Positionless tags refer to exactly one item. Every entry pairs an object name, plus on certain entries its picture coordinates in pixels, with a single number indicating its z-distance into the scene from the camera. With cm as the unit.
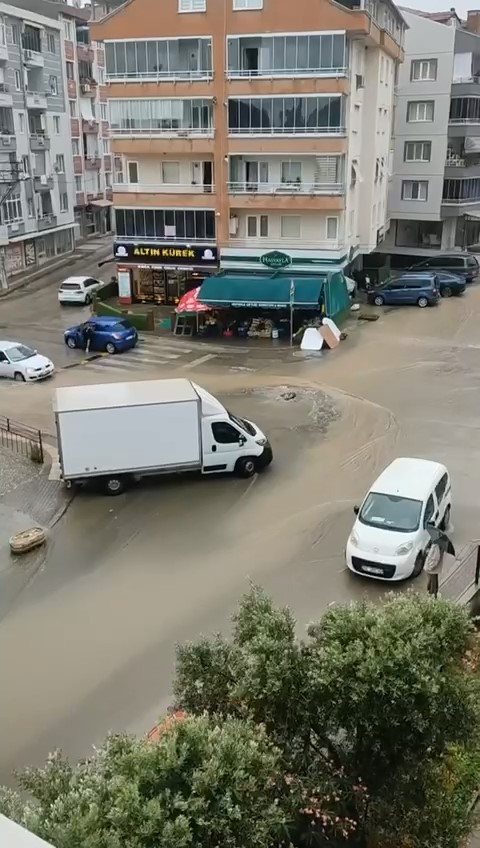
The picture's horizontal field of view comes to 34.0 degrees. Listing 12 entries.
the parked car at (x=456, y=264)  4709
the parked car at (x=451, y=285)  4350
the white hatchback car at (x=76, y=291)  4297
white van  1485
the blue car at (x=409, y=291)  4112
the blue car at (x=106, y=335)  3347
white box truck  1878
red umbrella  3594
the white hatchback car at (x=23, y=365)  2912
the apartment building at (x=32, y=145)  4888
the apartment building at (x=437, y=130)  4956
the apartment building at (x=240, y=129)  3544
